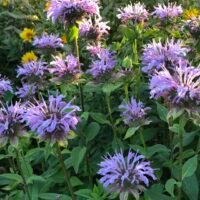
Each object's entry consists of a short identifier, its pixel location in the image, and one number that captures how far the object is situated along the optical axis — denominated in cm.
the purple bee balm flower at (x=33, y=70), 98
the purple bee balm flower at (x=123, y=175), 70
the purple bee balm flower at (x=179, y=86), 69
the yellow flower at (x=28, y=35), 139
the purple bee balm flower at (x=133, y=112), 83
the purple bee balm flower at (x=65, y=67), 92
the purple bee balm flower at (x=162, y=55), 82
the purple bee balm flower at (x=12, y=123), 77
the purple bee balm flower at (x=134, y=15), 104
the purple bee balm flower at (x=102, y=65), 89
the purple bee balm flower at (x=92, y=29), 100
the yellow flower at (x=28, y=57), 126
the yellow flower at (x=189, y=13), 117
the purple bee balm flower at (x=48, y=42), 104
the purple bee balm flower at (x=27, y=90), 98
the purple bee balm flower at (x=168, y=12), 105
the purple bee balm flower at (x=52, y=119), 73
